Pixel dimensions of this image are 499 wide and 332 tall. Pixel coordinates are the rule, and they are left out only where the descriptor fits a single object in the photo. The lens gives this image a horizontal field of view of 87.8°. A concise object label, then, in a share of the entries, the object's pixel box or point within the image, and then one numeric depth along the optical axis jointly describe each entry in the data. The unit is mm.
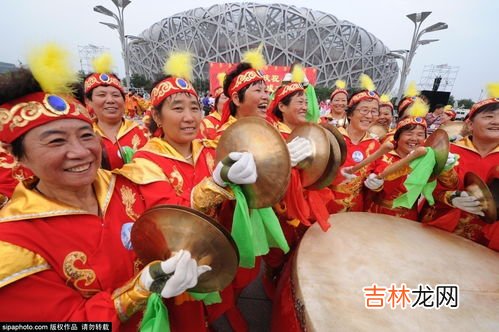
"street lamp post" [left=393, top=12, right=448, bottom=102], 14300
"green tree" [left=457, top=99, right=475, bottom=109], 39512
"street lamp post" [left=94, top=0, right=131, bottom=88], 13648
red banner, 29188
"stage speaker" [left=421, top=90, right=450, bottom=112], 16391
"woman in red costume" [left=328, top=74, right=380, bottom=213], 3234
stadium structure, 55062
